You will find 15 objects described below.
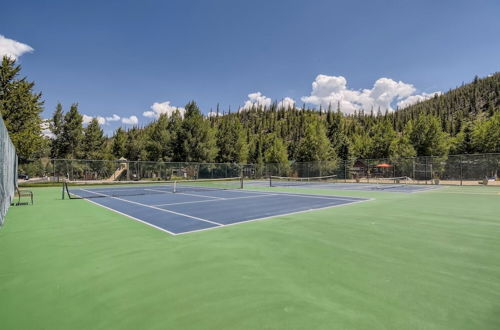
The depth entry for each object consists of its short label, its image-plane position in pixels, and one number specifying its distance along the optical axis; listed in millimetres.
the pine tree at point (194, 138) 44594
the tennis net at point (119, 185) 17306
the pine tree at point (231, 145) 50969
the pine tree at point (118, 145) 55250
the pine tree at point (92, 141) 44031
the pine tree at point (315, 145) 47750
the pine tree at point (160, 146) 46531
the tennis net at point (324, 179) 36297
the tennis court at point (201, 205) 7949
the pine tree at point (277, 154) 54250
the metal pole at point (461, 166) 26048
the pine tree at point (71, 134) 42125
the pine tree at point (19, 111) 23562
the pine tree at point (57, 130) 41938
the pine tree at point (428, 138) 43094
